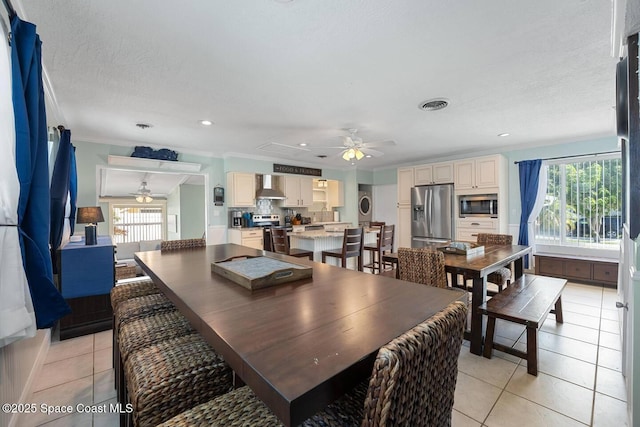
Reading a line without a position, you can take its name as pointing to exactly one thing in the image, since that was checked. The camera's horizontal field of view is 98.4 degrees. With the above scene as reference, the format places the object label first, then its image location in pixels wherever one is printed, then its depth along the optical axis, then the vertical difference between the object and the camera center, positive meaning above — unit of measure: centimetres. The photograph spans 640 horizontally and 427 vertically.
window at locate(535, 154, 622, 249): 425 +10
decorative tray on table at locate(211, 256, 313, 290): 118 -28
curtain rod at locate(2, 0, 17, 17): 133 +100
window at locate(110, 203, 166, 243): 905 -31
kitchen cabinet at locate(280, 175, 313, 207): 659 +52
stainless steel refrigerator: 540 -6
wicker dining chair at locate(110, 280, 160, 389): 182 -54
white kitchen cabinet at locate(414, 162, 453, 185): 545 +77
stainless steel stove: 567 -24
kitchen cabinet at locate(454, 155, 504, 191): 488 +71
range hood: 617 +52
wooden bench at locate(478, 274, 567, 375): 200 -76
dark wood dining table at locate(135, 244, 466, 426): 56 -33
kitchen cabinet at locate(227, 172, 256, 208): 549 +47
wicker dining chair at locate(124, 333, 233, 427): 95 -61
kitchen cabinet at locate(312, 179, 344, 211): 743 +50
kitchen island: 384 -43
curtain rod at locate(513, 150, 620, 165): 418 +89
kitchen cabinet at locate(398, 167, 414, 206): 604 +60
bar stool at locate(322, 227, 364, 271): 358 -47
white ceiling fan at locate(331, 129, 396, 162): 358 +88
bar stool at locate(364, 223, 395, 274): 418 -49
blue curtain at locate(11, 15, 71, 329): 131 +22
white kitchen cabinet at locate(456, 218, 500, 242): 492 -29
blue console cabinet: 271 -73
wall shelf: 432 +83
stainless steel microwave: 492 +11
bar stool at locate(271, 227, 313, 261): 360 -44
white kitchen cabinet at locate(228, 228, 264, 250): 541 -49
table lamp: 296 -7
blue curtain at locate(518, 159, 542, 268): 477 +36
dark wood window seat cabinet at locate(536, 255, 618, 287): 400 -90
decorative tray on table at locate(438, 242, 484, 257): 270 -39
